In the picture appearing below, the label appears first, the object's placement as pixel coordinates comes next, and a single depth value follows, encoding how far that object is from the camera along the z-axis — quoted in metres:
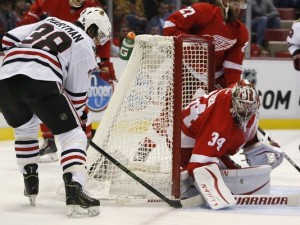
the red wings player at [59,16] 10.84
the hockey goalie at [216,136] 7.61
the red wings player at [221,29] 9.50
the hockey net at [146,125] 7.87
